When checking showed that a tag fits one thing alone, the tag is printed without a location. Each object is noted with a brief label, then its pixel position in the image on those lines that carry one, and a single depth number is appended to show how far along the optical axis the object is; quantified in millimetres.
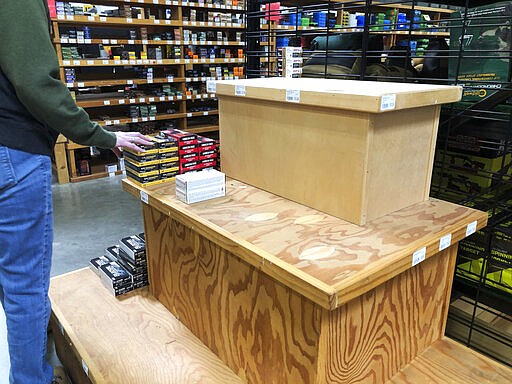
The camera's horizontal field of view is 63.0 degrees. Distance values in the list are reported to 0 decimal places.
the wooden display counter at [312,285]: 1081
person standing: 1101
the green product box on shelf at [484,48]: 1646
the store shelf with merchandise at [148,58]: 4686
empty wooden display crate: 1208
